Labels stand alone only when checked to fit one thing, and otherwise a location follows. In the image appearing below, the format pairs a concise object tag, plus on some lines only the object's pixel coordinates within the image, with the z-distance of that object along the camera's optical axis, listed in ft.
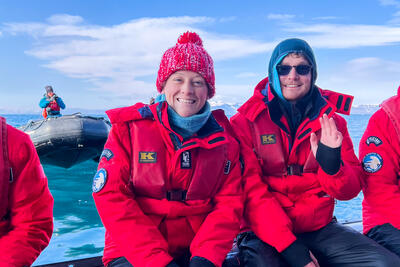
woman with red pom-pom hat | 5.47
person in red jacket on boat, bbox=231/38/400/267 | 6.02
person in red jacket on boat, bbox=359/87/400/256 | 6.83
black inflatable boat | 21.36
